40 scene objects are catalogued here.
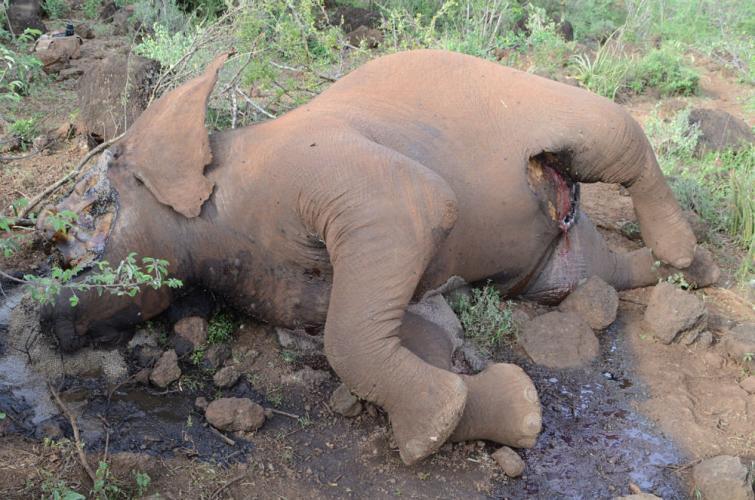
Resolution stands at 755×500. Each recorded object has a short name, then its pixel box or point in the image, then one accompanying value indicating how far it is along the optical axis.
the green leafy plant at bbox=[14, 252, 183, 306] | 2.57
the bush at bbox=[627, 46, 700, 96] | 7.53
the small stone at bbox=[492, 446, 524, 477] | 3.10
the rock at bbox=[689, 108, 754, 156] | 6.08
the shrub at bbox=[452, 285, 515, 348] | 3.89
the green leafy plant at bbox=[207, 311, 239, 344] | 3.72
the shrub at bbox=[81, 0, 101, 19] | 9.10
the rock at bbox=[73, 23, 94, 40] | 8.34
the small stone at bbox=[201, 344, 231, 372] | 3.59
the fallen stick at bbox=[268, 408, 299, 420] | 3.36
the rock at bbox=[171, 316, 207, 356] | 3.62
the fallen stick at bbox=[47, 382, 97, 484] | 2.77
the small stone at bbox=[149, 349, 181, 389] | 3.44
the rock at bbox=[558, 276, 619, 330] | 4.09
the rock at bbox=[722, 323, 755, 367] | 3.85
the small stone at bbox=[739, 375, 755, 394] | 3.70
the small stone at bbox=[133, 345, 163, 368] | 3.56
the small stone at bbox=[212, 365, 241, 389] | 3.47
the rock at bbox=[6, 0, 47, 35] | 7.89
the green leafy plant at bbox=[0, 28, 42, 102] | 6.54
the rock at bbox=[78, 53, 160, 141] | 5.14
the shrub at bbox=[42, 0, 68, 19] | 8.86
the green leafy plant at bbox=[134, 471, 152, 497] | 2.78
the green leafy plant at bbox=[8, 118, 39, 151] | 5.51
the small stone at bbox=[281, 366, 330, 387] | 3.55
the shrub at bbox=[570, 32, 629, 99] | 7.27
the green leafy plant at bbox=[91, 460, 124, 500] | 2.70
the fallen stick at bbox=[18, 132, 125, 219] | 3.71
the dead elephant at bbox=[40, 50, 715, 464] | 3.03
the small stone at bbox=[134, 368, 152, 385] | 3.47
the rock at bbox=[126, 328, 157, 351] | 3.62
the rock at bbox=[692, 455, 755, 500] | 2.98
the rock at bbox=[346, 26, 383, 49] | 8.03
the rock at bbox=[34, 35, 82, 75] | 7.21
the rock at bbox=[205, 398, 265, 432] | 3.21
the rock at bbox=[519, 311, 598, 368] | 3.86
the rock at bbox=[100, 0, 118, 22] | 8.92
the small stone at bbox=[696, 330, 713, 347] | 4.00
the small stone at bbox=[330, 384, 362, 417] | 3.34
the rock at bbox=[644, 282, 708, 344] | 3.97
